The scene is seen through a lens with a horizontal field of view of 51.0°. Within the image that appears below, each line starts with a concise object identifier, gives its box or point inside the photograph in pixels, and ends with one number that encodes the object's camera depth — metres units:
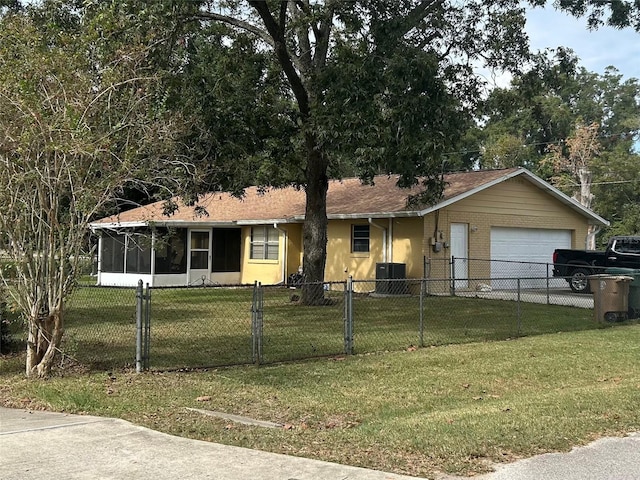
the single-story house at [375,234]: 22.09
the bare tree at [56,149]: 7.79
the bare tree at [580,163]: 48.56
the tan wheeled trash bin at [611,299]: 14.96
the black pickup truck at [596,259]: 22.20
